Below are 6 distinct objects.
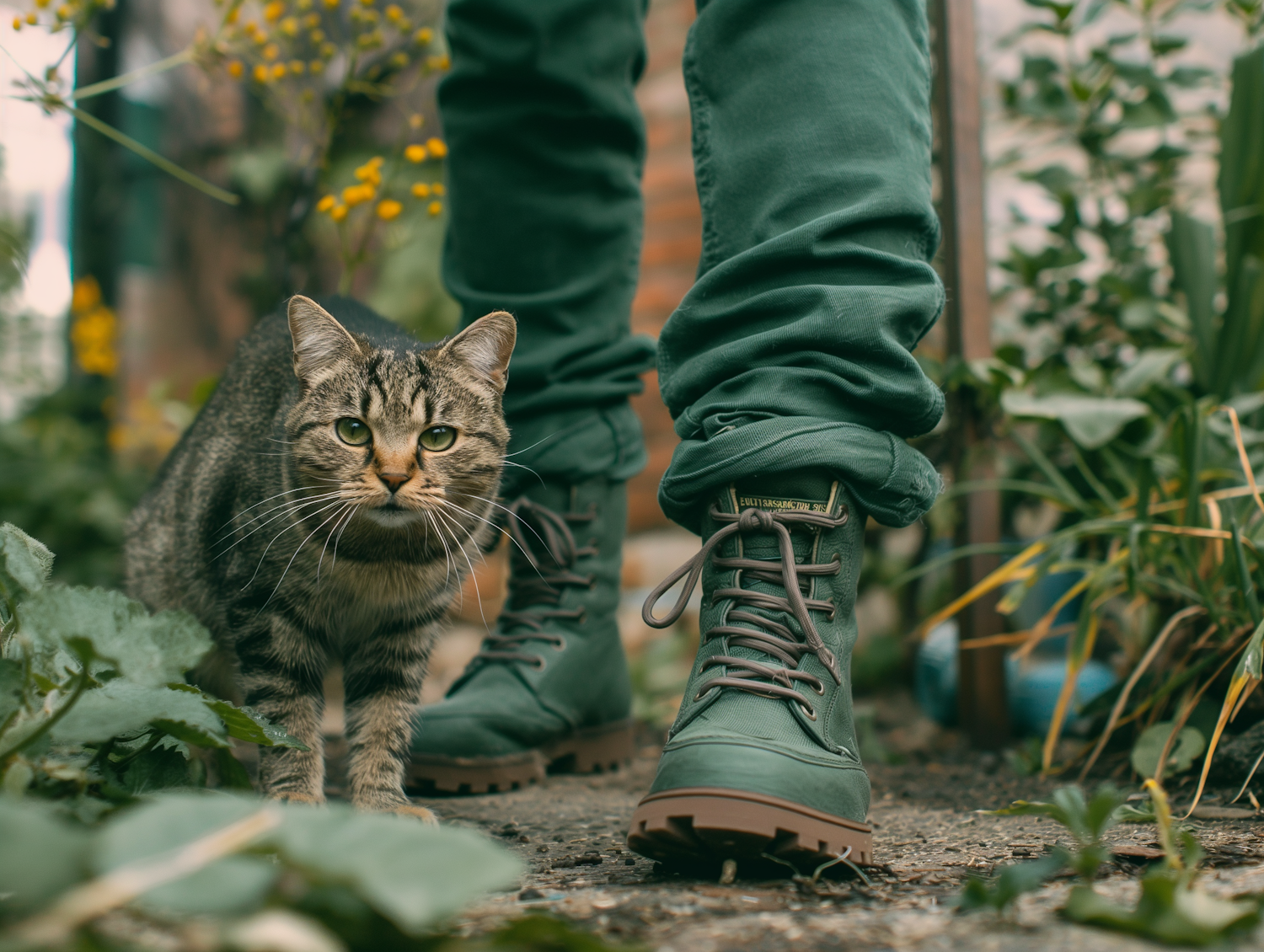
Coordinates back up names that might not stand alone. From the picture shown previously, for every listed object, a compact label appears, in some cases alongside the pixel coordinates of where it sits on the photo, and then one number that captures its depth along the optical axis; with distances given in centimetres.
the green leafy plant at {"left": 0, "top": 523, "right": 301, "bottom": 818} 77
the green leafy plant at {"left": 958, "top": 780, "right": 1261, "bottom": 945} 60
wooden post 181
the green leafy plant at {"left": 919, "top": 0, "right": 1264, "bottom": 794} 141
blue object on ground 186
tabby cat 135
